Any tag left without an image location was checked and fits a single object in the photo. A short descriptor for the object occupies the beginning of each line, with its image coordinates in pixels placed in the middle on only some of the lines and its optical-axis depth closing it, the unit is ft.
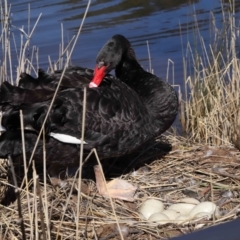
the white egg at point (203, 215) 13.89
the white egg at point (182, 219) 13.72
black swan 15.04
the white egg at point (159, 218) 13.83
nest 13.59
